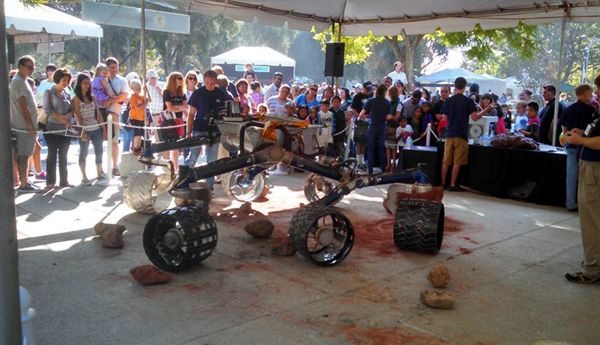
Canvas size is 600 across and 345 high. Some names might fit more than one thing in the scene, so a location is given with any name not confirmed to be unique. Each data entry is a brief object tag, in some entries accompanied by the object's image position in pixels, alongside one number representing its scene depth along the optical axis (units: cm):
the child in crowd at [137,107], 1120
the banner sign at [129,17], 1332
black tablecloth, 935
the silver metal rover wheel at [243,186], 862
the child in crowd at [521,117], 1320
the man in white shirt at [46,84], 1298
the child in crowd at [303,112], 1156
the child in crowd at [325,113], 1189
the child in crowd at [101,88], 1058
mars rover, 529
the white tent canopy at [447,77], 3347
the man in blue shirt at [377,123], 1149
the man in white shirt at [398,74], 1755
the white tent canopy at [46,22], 1338
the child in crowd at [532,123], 1194
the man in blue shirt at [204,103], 890
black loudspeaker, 1158
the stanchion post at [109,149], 971
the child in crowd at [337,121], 1228
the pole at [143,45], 853
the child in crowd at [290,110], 1180
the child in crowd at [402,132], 1234
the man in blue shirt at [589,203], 548
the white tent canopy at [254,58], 2984
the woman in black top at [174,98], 1003
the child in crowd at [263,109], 1121
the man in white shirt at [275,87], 1360
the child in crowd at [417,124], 1273
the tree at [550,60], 5781
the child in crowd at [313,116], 1188
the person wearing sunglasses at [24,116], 835
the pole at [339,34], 1228
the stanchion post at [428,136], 1206
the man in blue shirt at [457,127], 1003
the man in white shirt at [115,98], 1060
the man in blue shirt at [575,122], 744
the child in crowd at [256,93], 1376
